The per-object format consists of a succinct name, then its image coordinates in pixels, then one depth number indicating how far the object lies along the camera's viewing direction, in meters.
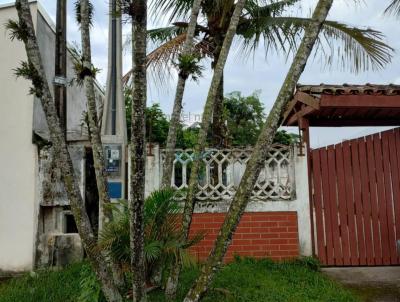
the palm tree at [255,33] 6.51
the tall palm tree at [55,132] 3.47
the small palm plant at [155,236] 3.72
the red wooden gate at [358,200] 5.89
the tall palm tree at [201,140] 3.89
